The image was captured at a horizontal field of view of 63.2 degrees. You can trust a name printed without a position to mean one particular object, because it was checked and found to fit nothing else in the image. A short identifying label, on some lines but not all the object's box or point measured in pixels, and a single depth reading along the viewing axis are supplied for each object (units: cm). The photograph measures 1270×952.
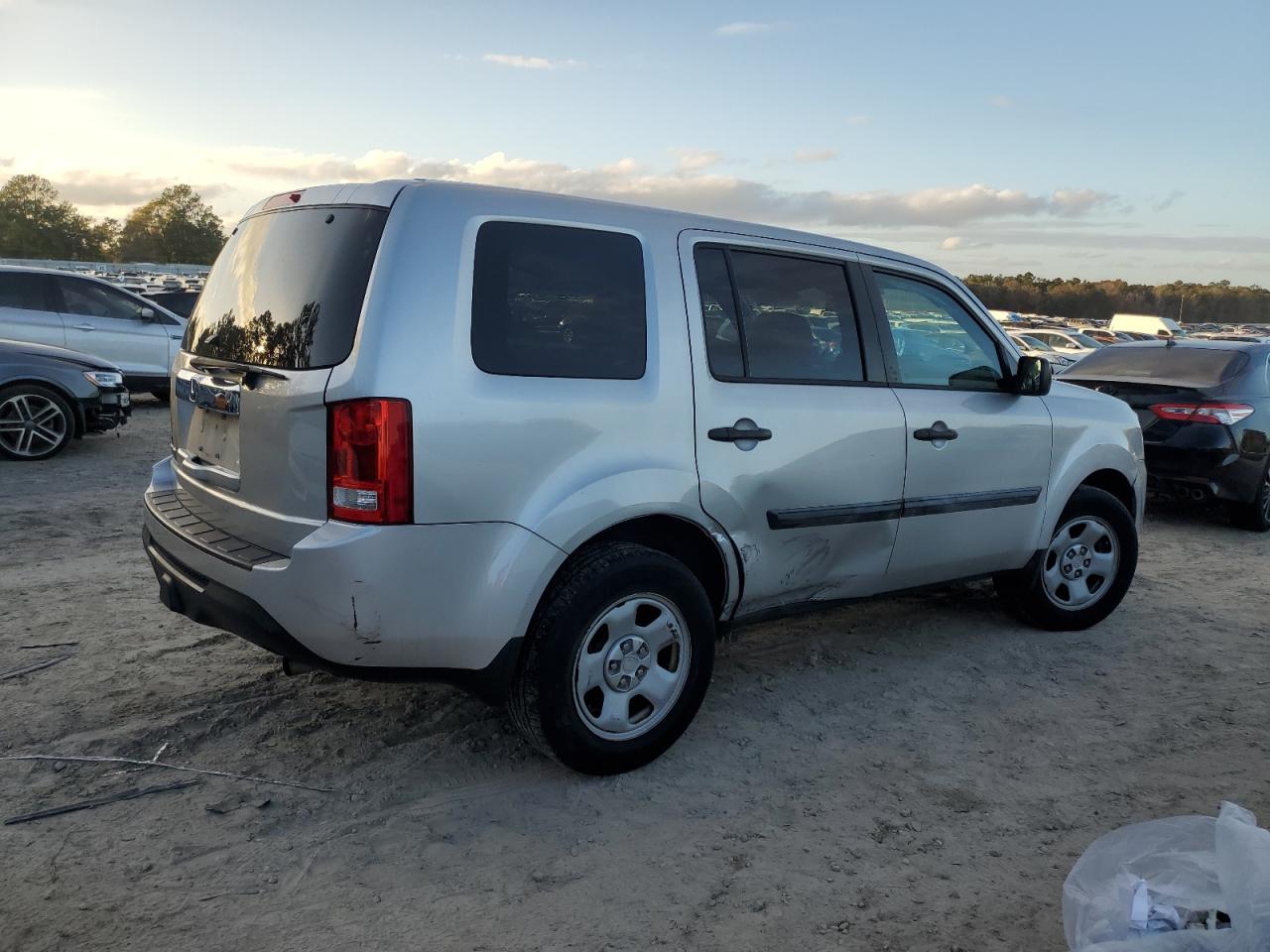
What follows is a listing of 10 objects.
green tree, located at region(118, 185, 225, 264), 12962
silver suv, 297
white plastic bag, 204
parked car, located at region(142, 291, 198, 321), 1683
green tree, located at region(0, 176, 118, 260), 11631
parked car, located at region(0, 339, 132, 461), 884
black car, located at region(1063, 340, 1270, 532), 810
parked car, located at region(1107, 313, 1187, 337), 4353
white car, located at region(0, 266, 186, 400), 1125
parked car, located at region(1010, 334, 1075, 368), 2330
